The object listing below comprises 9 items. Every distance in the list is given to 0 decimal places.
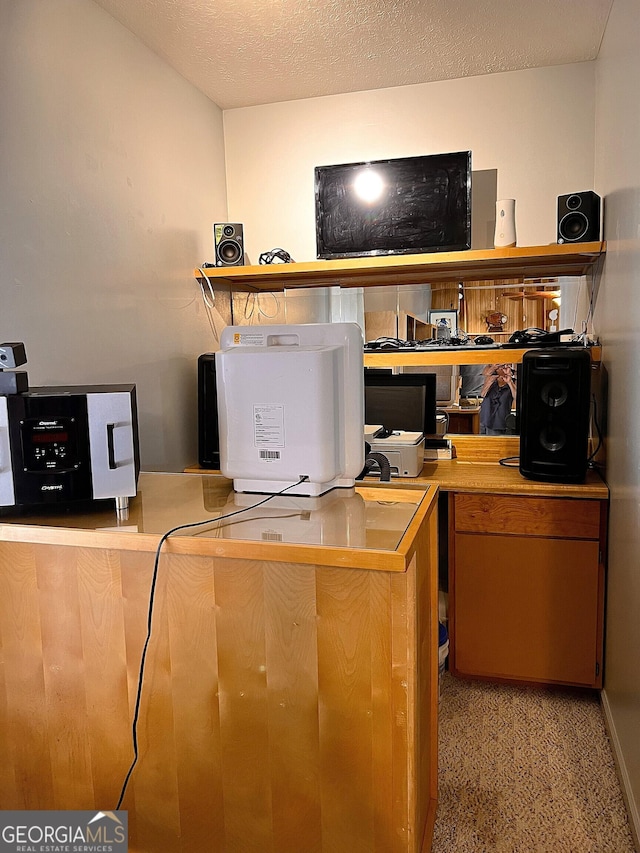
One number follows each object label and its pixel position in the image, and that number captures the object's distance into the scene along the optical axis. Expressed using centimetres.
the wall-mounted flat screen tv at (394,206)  275
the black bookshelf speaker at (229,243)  298
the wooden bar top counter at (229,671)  130
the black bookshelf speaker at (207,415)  279
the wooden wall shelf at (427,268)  263
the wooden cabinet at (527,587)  238
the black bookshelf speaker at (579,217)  254
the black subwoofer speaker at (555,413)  235
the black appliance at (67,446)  152
